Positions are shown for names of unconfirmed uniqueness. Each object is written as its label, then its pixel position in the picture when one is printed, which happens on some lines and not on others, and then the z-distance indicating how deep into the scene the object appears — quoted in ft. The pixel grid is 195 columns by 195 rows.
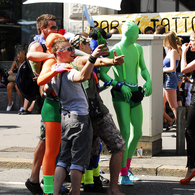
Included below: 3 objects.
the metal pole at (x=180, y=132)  49.08
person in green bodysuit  40.04
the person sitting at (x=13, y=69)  89.86
